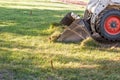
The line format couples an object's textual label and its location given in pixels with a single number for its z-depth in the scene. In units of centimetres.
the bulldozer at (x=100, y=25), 976
